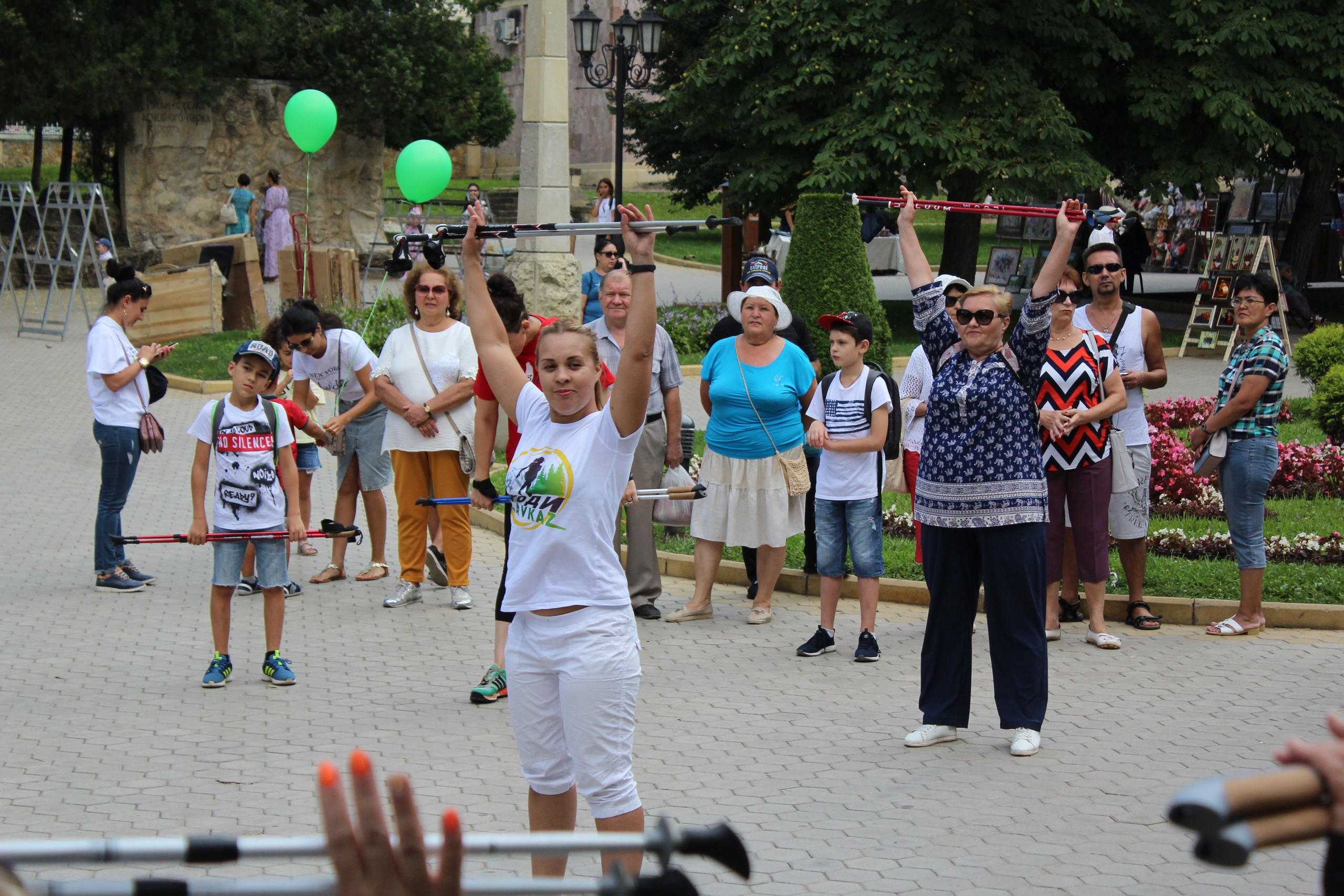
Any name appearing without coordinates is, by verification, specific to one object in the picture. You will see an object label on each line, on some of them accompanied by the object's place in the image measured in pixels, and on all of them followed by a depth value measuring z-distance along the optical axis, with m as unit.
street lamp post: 19.19
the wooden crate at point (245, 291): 20.81
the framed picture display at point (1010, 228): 26.81
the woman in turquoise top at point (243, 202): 26.28
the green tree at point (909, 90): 20.03
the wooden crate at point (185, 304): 19.80
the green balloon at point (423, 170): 17.20
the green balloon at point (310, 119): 18.23
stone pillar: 16.52
